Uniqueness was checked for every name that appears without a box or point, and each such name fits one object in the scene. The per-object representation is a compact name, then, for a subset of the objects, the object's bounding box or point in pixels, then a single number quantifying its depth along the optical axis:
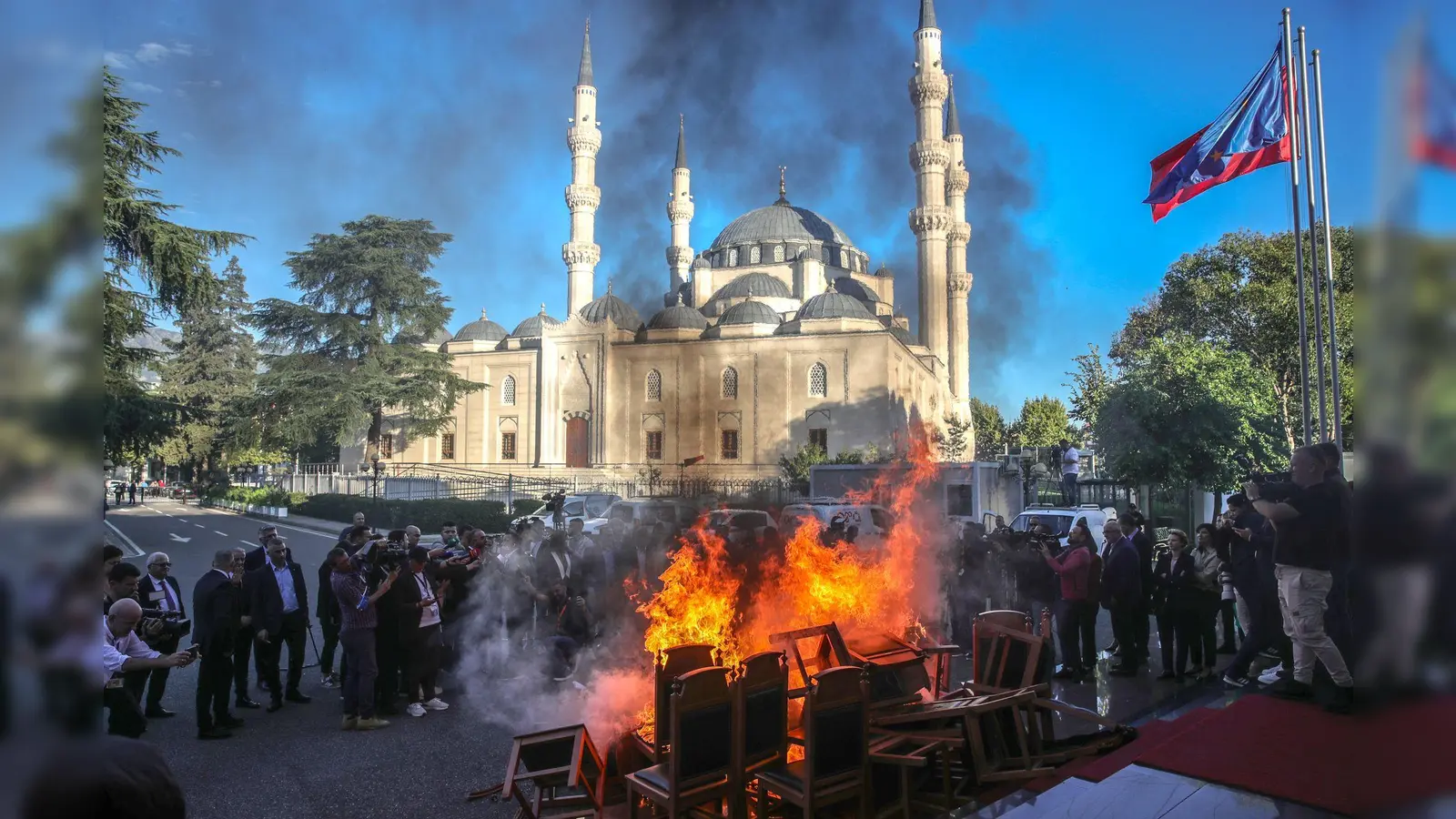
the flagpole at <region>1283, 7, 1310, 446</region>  9.87
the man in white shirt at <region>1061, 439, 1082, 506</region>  27.56
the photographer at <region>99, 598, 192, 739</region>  4.41
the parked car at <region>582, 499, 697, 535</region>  13.90
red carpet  4.19
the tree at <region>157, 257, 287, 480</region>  39.19
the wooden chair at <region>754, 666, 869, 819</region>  4.27
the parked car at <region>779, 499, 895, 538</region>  14.39
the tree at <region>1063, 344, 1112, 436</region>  35.53
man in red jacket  8.41
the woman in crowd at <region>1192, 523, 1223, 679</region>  8.26
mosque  41.84
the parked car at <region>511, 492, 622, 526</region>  21.09
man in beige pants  5.50
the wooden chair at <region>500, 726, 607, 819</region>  4.68
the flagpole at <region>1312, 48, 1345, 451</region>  8.84
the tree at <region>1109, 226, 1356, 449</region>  26.03
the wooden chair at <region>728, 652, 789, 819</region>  4.48
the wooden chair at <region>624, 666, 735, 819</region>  4.25
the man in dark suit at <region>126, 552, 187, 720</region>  6.28
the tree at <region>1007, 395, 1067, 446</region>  69.00
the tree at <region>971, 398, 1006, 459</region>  72.94
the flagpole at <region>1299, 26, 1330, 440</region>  8.86
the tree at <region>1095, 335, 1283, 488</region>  22.53
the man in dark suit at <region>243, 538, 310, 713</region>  7.55
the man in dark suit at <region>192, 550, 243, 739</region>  6.80
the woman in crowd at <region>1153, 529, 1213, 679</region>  8.27
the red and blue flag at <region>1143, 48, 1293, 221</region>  10.44
